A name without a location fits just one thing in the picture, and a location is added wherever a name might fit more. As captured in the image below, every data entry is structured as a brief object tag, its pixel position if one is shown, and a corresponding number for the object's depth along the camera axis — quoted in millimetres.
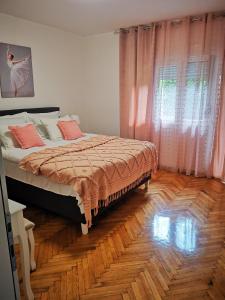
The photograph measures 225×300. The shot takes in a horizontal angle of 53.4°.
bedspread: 2174
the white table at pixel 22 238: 1369
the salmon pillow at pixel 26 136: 3029
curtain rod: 3219
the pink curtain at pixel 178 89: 3398
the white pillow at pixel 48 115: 3683
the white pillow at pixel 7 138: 2975
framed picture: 3387
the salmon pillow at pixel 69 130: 3611
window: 3494
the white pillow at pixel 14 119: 3209
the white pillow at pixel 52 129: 3518
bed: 2258
